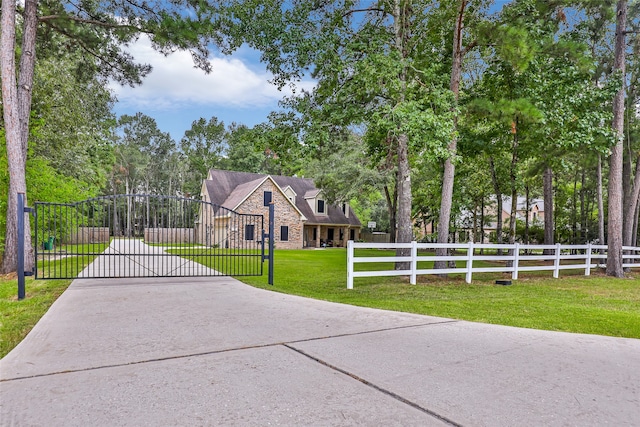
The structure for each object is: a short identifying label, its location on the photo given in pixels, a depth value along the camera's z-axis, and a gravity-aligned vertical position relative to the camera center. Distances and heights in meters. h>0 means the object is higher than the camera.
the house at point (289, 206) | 28.59 +0.87
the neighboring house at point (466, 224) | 30.70 -0.50
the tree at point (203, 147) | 48.81 +8.65
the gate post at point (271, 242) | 9.31 -0.56
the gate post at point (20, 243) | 7.09 -0.45
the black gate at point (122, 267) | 10.77 -1.62
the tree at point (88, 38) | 9.73 +5.19
